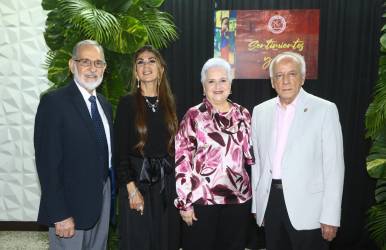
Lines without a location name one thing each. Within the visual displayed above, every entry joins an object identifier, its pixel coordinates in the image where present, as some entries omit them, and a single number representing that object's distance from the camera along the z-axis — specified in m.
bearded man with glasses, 1.95
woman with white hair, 2.18
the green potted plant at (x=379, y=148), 2.92
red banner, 3.90
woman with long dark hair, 2.39
